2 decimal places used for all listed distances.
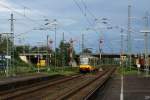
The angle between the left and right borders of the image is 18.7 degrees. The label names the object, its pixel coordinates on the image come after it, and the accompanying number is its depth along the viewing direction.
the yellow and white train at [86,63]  83.69
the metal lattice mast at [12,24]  57.66
